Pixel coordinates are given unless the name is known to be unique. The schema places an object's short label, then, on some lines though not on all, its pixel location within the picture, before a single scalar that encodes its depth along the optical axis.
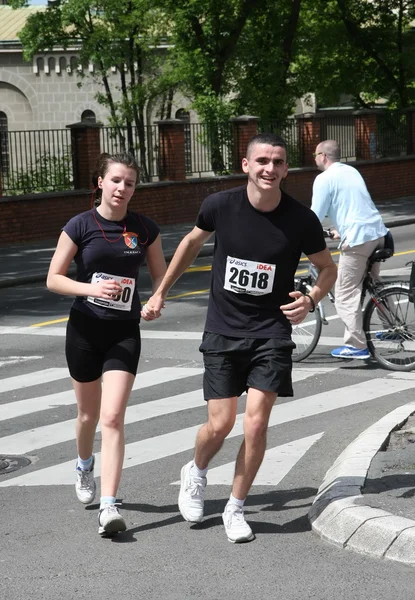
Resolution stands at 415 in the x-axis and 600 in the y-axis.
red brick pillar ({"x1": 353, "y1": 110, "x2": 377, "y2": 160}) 36.16
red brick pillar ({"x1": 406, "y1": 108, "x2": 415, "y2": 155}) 38.59
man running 5.62
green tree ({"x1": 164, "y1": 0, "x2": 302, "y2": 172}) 31.61
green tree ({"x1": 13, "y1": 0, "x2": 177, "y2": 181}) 33.22
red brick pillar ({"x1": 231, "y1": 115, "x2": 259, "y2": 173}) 31.22
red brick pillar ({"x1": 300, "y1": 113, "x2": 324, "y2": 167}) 33.81
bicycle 10.23
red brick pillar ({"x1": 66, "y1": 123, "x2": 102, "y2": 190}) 26.45
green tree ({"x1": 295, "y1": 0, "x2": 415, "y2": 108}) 39.41
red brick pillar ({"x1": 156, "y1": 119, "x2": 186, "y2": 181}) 28.83
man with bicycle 10.10
